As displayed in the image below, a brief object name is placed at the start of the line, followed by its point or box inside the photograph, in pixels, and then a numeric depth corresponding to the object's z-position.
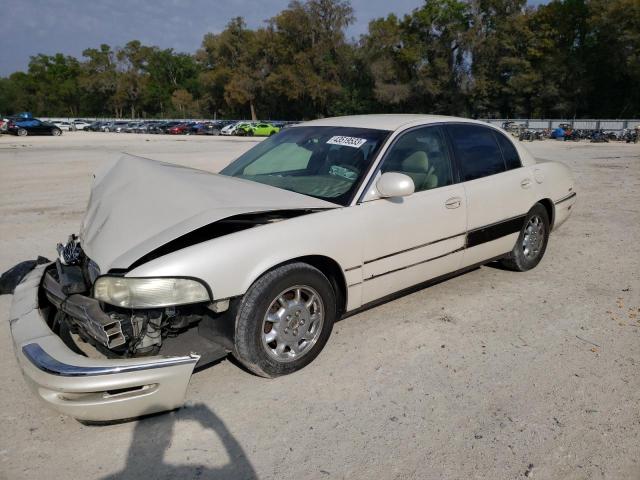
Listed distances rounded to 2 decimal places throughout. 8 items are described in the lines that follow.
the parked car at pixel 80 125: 61.69
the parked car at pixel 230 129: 47.38
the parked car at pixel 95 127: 59.97
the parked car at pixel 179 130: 52.06
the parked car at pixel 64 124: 62.06
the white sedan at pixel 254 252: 2.52
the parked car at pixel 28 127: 37.00
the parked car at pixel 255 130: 46.50
